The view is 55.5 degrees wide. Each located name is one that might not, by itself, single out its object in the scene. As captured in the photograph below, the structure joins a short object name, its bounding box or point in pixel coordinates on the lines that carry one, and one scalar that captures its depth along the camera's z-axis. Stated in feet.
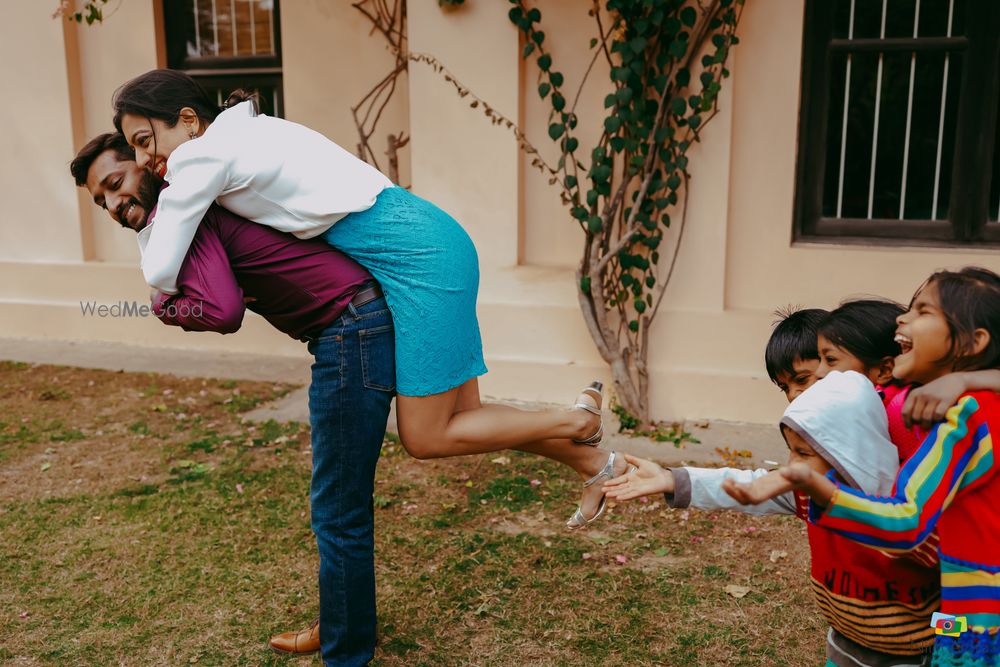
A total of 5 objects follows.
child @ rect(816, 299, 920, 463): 6.95
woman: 8.09
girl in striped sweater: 5.62
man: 8.30
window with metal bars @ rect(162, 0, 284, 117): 23.07
